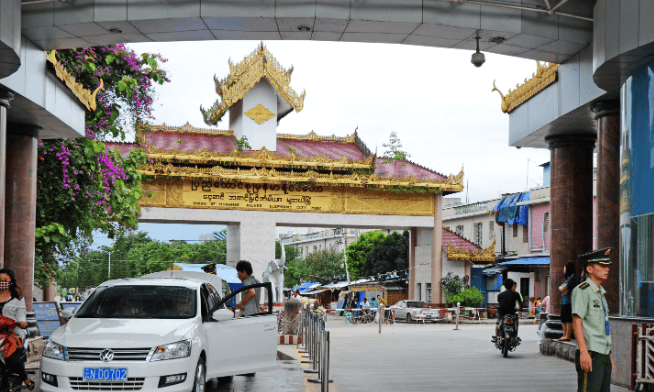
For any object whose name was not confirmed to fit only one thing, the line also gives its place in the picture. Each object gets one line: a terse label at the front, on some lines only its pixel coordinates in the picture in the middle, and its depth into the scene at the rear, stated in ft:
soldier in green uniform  22.35
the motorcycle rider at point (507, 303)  52.60
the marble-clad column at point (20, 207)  45.93
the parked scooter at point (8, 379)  29.84
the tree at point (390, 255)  177.17
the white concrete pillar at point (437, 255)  106.63
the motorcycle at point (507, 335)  50.14
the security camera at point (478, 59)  37.45
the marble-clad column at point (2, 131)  37.81
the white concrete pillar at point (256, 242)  99.25
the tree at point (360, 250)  206.69
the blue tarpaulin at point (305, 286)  212.68
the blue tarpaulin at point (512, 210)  144.87
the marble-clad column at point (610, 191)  40.83
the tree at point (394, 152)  111.34
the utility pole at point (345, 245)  207.80
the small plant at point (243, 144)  101.24
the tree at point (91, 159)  52.95
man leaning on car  36.35
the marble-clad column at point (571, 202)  51.96
